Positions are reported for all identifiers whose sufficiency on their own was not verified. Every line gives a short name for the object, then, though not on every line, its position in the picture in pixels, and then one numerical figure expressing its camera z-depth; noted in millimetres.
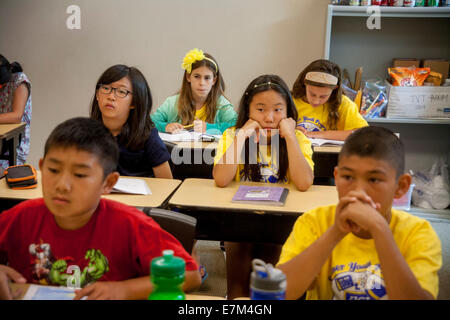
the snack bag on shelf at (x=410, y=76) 3701
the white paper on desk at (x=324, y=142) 2979
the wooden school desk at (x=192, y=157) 2898
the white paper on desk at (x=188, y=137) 3064
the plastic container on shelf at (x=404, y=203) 3857
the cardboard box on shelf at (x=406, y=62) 3869
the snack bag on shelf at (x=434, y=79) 3736
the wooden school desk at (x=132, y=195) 1867
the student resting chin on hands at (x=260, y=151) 2123
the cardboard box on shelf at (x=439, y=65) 3854
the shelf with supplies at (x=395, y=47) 3986
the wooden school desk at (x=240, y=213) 1834
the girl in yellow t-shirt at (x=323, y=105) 3016
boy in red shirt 1204
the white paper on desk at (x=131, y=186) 1963
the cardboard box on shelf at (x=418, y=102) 3682
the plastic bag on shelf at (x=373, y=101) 3744
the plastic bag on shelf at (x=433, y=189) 3977
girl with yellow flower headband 3549
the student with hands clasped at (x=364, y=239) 1122
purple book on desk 1859
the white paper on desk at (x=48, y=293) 1085
